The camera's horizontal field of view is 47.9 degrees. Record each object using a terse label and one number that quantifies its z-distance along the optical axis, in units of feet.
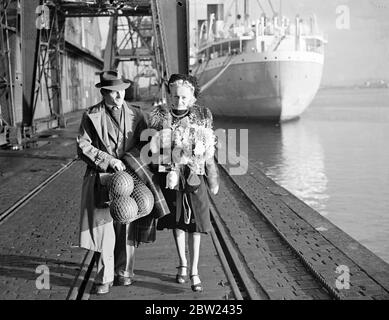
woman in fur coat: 12.56
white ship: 110.83
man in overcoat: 12.37
